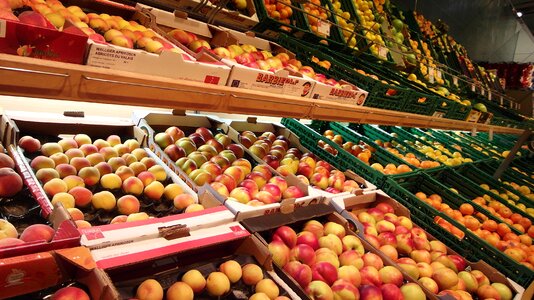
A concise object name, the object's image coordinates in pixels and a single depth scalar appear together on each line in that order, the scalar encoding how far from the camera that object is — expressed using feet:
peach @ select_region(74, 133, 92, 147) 6.03
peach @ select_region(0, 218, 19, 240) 3.54
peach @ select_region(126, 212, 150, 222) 4.70
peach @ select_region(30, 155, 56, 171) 5.07
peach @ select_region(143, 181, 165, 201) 5.47
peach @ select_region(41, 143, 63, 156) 5.49
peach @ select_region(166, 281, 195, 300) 3.86
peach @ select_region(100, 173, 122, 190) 5.37
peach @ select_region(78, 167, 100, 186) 5.24
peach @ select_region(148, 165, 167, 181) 5.81
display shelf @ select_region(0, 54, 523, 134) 2.79
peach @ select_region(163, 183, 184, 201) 5.53
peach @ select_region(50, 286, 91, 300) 3.11
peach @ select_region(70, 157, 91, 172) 5.37
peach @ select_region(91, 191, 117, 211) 4.96
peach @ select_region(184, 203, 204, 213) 5.08
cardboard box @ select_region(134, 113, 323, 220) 5.12
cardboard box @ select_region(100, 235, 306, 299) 3.88
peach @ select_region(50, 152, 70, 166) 5.32
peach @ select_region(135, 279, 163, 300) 3.74
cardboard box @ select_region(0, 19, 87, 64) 2.77
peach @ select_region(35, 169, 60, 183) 4.90
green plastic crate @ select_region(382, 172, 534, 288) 6.98
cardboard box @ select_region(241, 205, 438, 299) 4.99
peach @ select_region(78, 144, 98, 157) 5.83
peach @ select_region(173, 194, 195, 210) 5.29
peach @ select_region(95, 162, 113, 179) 5.50
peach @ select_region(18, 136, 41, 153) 5.37
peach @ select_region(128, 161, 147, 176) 5.83
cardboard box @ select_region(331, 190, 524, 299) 6.55
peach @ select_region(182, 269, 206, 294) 4.10
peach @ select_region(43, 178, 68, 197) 4.74
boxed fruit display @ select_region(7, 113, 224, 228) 4.83
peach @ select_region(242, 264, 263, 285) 4.49
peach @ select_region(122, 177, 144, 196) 5.41
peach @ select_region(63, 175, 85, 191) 4.97
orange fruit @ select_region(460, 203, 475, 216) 9.00
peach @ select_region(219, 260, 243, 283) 4.39
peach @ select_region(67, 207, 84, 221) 4.47
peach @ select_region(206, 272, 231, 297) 4.21
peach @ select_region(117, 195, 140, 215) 4.99
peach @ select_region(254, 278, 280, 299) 4.36
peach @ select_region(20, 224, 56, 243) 3.51
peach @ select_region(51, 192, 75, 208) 4.58
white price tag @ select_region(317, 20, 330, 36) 9.19
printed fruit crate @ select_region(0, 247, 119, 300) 2.96
